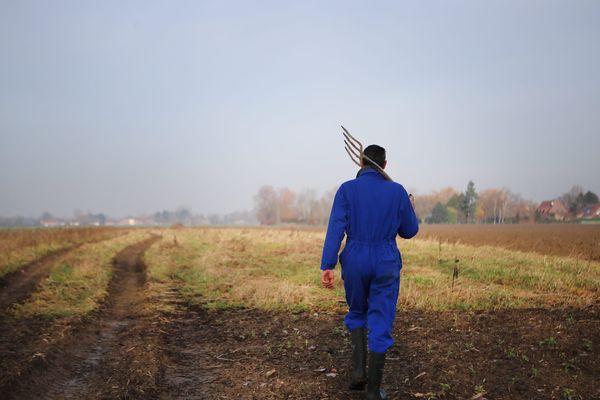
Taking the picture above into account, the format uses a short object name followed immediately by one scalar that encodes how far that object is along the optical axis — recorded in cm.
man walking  372
